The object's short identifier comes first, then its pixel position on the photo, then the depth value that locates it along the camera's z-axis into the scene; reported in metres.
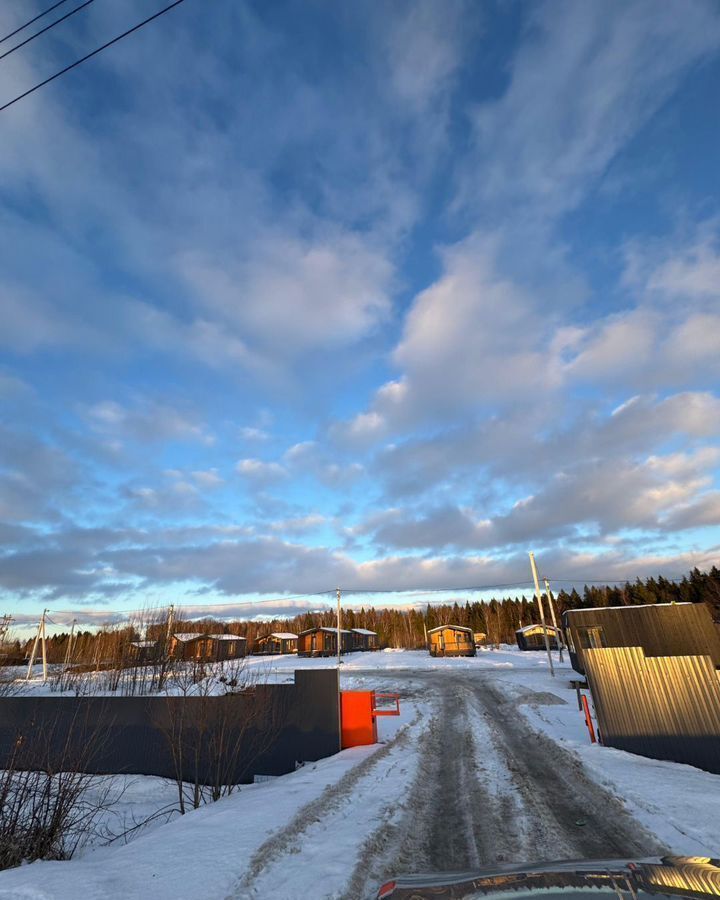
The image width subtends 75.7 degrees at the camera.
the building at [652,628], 28.47
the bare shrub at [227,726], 11.87
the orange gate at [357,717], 13.48
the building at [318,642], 62.75
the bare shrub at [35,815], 6.55
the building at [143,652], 33.02
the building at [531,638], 60.22
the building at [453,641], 54.72
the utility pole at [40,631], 46.25
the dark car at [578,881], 2.61
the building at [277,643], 71.12
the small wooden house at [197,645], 62.59
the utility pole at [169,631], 33.82
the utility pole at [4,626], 28.08
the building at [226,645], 61.85
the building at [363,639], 73.81
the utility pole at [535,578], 32.16
